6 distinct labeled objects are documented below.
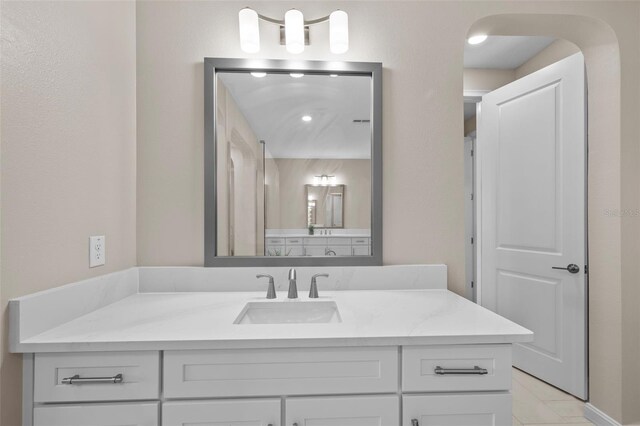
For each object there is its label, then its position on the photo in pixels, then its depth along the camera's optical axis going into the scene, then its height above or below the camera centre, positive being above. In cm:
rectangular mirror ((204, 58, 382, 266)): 171 +24
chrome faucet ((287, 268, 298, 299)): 155 -31
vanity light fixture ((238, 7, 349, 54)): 162 +83
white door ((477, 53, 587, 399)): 221 +0
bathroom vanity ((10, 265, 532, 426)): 103 -46
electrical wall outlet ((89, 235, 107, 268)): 134 -14
